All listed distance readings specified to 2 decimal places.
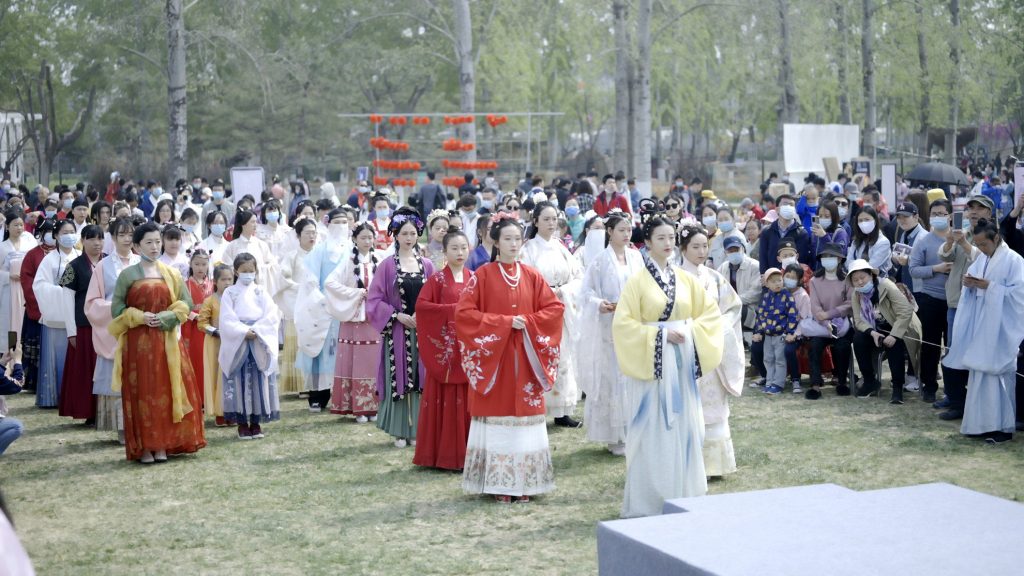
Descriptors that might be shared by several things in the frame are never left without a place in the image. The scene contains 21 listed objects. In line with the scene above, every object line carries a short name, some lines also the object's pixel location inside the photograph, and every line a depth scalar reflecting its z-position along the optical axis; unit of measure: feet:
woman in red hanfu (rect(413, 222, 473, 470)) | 28.14
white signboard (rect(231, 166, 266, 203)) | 67.31
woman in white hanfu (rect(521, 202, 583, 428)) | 32.68
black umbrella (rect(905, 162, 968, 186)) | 70.03
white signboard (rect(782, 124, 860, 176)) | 85.20
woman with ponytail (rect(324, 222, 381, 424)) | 33.71
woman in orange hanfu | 29.35
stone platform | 16.87
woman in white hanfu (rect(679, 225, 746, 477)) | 26.81
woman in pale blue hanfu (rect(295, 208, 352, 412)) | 36.73
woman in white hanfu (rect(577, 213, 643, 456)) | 29.89
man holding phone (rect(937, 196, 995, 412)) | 32.58
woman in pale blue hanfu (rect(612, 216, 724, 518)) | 24.17
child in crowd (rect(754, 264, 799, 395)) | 37.99
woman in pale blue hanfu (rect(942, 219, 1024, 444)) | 30.17
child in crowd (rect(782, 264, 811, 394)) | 37.96
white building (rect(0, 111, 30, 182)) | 134.62
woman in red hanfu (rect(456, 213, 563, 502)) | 25.55
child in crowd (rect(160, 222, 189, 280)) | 32.86
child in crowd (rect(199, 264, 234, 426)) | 33.99
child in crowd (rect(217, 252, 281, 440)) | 32.12
